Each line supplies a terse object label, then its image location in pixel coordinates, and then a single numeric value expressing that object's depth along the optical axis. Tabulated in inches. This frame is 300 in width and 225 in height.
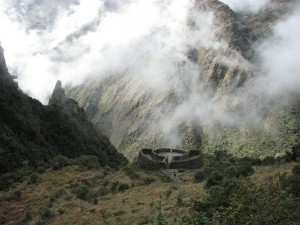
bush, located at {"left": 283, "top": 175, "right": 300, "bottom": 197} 826.2
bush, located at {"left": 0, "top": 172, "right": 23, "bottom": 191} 1713.2
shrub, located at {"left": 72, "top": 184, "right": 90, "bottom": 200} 1328.7
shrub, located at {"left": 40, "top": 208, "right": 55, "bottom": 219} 1128.2
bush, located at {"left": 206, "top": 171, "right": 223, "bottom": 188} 1143.7
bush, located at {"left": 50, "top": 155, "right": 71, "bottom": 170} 1942.1
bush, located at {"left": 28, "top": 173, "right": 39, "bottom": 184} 1686.0
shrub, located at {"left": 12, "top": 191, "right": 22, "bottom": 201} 1453.0
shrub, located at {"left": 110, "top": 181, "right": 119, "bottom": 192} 1420.2
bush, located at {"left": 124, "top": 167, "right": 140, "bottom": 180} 1632.3
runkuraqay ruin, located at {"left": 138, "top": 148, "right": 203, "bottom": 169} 2250.2
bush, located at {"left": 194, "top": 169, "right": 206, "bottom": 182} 1536.2
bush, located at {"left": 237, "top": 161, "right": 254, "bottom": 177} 1274.6
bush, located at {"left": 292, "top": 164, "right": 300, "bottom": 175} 994.7
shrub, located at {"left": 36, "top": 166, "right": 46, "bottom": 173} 1907.0
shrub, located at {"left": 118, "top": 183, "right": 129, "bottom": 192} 1412.4
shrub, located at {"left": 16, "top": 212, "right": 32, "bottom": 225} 1136.4
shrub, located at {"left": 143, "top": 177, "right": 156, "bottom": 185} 1507.1
